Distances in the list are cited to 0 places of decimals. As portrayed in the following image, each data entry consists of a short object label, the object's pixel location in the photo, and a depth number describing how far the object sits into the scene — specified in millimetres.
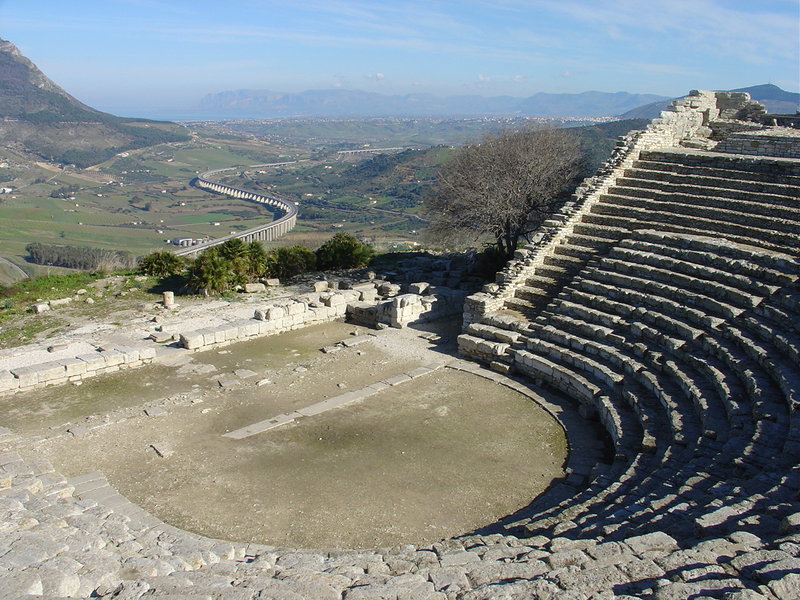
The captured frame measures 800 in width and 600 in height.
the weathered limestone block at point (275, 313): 17239
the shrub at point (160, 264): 20938
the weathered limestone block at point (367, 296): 19562
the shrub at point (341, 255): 23734
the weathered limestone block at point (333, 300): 18703
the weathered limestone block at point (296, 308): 17680
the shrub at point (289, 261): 22172
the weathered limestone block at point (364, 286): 20062
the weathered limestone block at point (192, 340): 15484
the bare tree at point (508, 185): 21547
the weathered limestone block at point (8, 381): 12961
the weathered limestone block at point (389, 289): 19938
